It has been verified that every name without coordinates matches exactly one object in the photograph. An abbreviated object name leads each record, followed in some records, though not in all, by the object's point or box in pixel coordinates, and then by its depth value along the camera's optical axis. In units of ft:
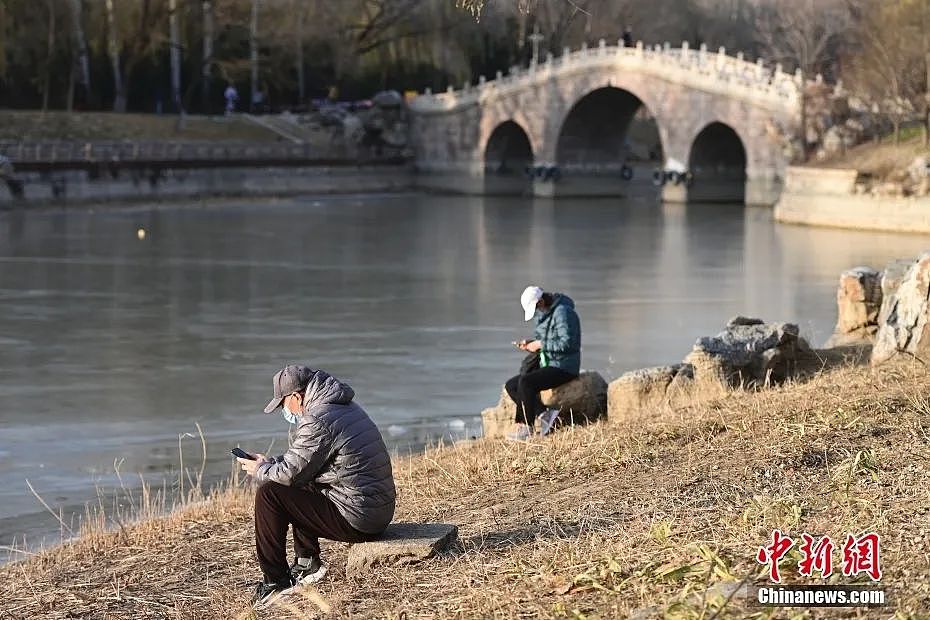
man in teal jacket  32.63
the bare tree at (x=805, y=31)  149.69
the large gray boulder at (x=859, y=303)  41.42
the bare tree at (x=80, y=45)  148.25
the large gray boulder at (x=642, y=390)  32.63
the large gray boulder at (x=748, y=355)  33.60
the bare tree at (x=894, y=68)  126.11
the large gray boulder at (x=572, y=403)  33.73
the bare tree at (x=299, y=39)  173.88
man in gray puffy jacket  18.54
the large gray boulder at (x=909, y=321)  31.86
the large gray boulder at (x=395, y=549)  19.03
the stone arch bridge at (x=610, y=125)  147.54
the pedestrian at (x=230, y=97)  170.81
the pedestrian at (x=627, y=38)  169.07
